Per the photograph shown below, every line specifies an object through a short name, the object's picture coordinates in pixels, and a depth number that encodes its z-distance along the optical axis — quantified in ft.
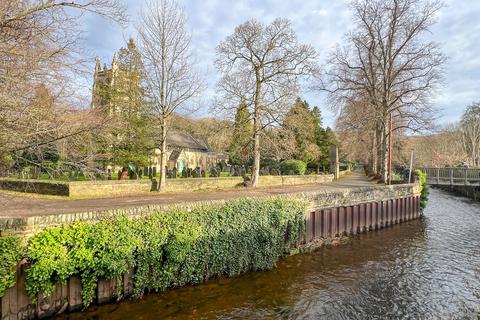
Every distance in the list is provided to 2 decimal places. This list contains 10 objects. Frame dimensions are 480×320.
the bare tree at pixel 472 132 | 170.60
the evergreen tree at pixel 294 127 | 72.84
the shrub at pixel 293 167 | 125.80
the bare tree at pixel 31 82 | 21.93
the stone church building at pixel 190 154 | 150.92
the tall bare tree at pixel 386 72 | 76.38
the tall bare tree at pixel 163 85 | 62.64
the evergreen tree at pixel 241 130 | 73.61
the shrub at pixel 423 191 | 74.64
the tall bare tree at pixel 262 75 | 72.02
